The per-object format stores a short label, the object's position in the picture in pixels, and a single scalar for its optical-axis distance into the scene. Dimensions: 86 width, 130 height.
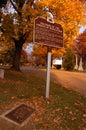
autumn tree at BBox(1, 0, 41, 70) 7.56
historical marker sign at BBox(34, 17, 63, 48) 3.66
